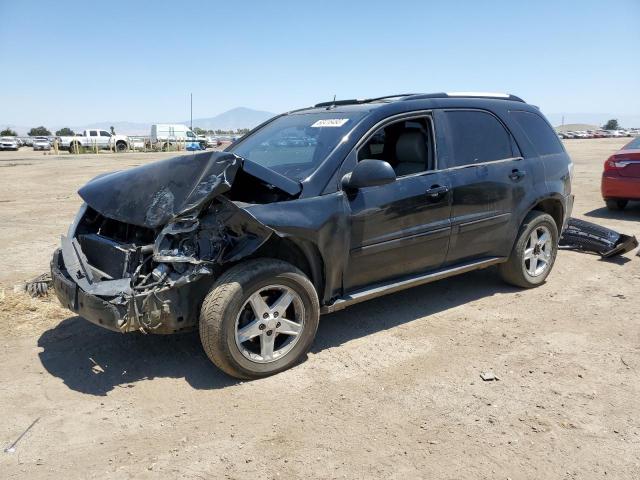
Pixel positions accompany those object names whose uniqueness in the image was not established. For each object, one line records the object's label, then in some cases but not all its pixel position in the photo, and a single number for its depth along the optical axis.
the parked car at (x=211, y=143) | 46.78
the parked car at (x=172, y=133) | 48.81
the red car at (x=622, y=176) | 9.28
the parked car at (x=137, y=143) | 44.18
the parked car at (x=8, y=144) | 41.97
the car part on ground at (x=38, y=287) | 5.10
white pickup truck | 41.61
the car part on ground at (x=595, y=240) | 6.61
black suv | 3.41
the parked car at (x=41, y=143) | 45.80
